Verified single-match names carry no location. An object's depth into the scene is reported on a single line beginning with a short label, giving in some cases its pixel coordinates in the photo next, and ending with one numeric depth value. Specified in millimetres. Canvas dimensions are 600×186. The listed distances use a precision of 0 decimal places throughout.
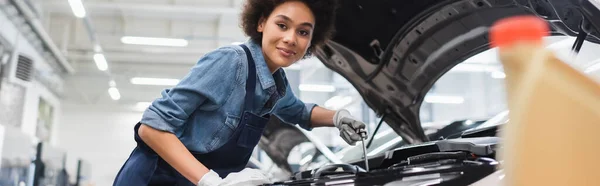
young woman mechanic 1328
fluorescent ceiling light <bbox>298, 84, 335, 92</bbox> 10977
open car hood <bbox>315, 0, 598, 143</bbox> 2023
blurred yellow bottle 521
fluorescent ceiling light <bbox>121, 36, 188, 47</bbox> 10586
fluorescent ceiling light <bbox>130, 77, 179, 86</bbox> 12944
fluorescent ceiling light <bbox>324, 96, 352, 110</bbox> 10345
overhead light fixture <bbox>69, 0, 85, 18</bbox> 7500
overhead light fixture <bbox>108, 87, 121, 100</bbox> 13821
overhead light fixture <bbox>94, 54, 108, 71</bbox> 11109
